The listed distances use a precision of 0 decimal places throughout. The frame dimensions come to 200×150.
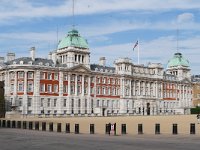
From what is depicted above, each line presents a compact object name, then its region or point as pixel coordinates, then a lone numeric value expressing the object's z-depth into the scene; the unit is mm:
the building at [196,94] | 159488
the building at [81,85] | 99438
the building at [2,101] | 84688
